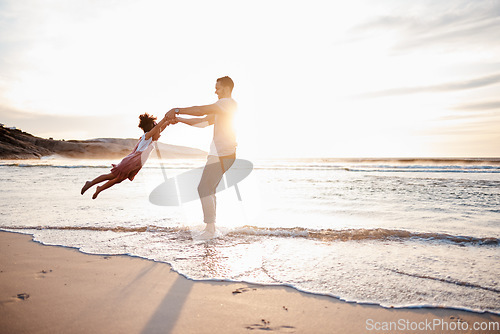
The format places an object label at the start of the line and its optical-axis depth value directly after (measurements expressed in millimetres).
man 4652
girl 5098
